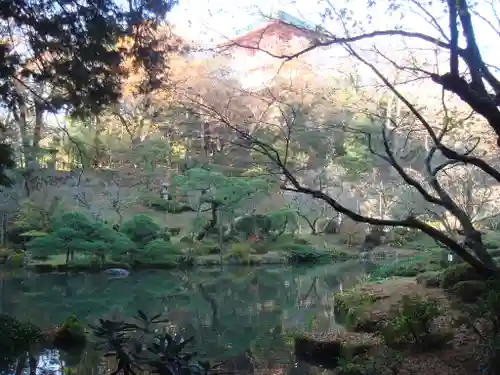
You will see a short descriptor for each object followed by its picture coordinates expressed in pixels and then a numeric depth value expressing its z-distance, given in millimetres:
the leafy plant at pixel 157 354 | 2527
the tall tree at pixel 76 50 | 3975
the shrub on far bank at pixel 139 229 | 13938
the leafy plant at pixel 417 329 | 4469
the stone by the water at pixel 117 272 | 12749
